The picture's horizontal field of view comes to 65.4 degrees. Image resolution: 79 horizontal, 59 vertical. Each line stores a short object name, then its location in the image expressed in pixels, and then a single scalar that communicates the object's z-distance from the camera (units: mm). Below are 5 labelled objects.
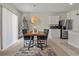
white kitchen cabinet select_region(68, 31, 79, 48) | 2727
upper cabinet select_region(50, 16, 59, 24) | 4884
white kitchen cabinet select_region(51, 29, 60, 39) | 4716
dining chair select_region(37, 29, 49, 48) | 2988
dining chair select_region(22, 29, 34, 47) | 2932
